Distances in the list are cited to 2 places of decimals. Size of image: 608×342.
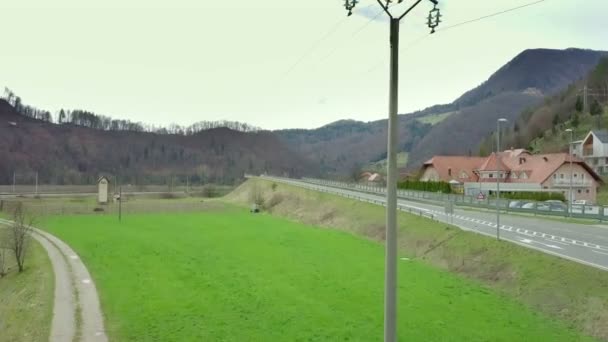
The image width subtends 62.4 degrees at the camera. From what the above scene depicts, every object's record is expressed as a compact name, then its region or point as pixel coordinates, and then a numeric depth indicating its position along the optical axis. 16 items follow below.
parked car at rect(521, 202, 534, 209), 52.19
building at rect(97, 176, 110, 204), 105.31
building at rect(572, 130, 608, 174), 94.62
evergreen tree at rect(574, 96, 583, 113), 138.15
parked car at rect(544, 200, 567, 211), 49.38
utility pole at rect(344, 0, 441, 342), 10.84
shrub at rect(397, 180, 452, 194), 78.57
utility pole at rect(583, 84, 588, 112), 135.00
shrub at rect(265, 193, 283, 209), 95.12
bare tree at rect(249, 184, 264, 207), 101.38
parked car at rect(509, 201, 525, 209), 54.05
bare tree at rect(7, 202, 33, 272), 39.31
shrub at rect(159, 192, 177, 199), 143.25
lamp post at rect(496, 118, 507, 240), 31.76
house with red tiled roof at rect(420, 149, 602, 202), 77.88
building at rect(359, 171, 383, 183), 155.88
